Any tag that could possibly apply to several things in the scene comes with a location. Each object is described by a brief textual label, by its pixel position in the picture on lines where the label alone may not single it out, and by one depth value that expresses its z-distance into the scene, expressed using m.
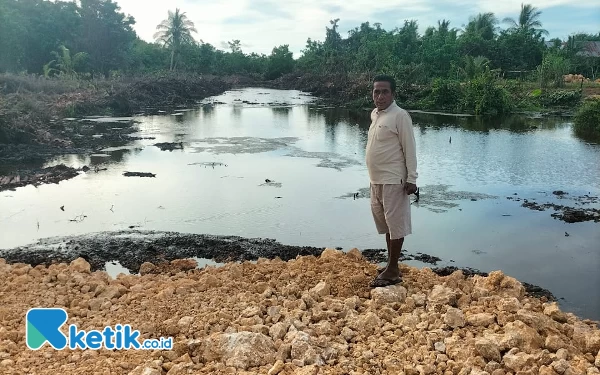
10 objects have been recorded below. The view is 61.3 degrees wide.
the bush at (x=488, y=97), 22.16
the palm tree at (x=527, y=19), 43.78
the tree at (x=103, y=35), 34.84
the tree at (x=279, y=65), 49.22
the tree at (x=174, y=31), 42.41
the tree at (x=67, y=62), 27.83
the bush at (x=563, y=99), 25.08
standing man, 3.65
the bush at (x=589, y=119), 16.34
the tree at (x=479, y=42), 36.06
